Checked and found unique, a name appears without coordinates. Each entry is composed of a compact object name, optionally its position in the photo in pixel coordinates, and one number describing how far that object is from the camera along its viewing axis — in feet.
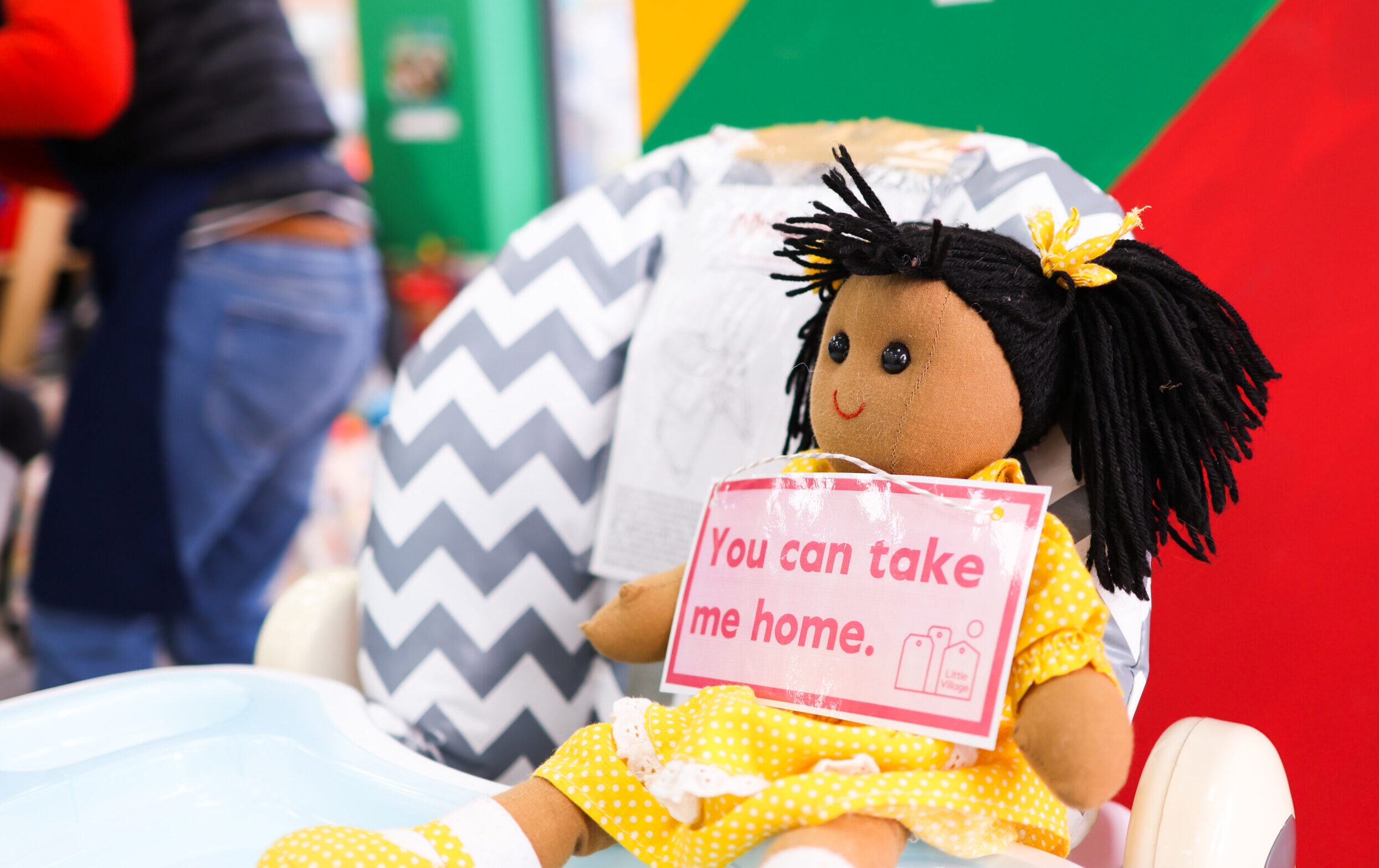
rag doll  1.43
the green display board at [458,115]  8.23
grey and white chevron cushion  2.32
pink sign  1.43
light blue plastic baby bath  1.86
